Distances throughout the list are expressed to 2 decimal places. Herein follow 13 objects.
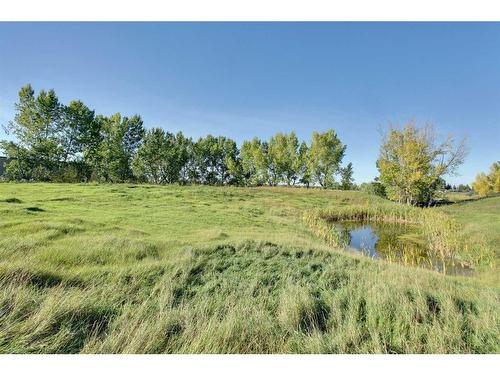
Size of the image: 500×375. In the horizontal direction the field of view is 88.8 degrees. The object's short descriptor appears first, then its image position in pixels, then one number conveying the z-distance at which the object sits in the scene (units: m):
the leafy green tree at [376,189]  38.62
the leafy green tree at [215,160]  62.44
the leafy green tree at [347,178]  55.10
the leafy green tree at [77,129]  36.96
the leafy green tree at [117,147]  42.88
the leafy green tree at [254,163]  57.00
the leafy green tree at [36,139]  30.66
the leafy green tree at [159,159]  50.00
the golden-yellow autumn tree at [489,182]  50.09
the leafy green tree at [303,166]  52.84
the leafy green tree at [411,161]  28.84
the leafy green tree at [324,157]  49.56
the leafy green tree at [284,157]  55.12
